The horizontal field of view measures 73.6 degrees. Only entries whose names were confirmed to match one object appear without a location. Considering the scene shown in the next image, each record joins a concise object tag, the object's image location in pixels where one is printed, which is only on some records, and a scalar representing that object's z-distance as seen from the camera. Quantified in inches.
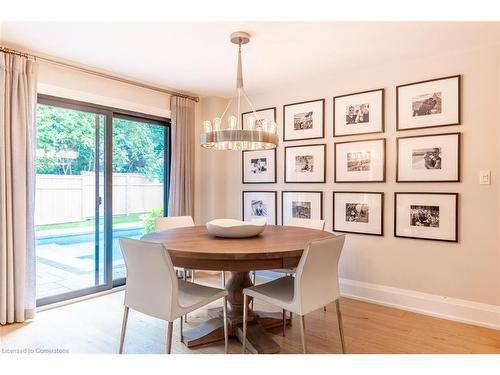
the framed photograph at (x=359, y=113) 126.6
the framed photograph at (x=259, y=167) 158.9
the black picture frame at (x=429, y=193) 110.5
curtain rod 106.5
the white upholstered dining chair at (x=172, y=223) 125.2
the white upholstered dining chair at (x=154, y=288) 73.6
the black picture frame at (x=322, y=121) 141.3
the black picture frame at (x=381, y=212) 125.9
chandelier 89.3
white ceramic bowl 94.5
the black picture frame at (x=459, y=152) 109.8
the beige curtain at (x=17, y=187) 103.0
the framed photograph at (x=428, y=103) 111.0
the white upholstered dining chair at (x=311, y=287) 76.0
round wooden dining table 77.3
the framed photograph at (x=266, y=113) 157.8
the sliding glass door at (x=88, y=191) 123.0
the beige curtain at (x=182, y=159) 156.1
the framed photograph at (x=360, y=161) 126.5
